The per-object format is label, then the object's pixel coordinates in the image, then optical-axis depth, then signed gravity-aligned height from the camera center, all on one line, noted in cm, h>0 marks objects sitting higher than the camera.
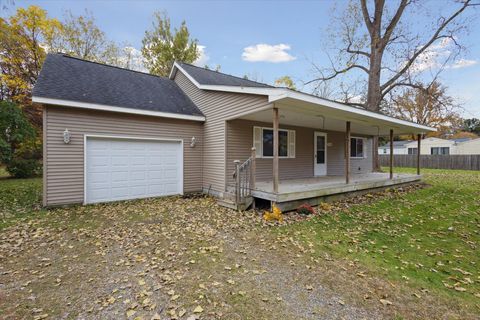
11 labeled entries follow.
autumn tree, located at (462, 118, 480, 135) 4566 +695
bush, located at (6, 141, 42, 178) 1289 -28
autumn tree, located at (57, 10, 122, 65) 1767 +913
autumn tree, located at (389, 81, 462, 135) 2864 +600
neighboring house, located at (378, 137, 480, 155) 2478 +158
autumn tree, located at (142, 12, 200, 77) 2144 +1047
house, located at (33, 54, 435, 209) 663 +82
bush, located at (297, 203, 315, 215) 646 -139
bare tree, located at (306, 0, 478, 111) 1387 +740
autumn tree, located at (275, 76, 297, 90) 2548 +853
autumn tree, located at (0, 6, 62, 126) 1509 +691
